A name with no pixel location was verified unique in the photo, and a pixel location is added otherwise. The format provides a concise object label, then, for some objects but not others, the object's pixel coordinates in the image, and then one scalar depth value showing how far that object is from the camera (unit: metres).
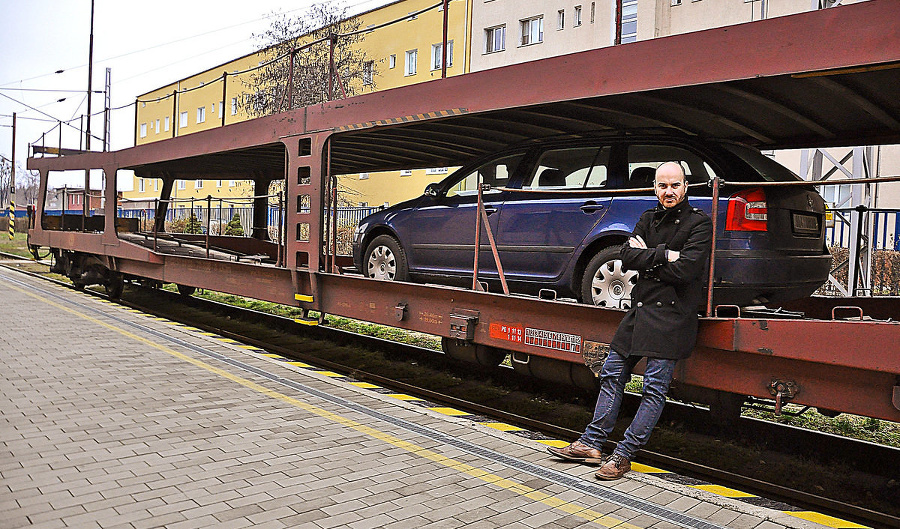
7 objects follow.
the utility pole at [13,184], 24.35
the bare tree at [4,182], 63.84
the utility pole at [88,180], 15.30
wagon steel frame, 3.91
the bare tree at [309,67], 24.95
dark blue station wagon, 5.01
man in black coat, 4.34
